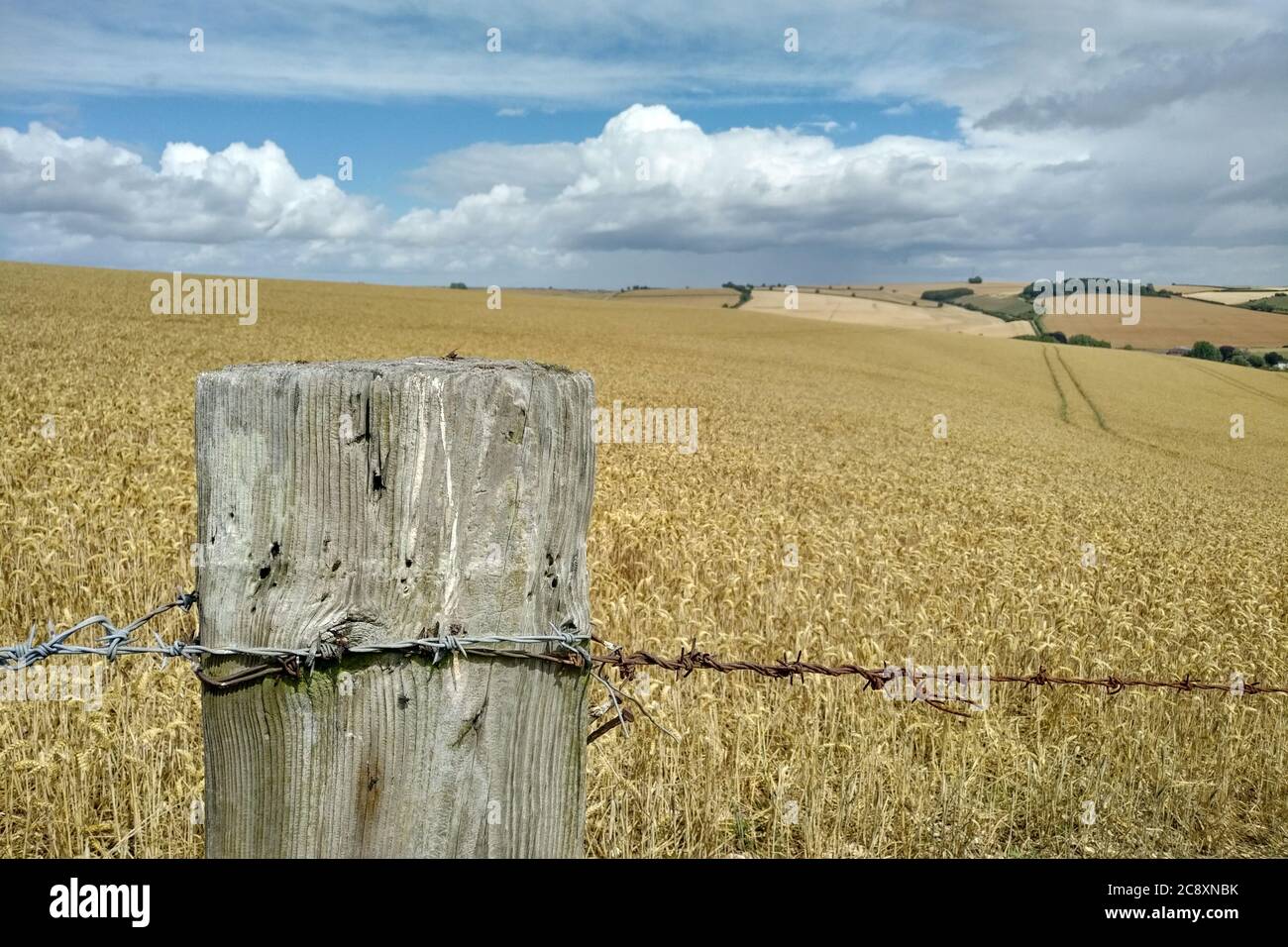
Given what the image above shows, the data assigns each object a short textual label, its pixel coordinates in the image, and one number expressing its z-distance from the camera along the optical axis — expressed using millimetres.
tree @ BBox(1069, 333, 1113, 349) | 57548
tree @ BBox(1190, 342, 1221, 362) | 52498
